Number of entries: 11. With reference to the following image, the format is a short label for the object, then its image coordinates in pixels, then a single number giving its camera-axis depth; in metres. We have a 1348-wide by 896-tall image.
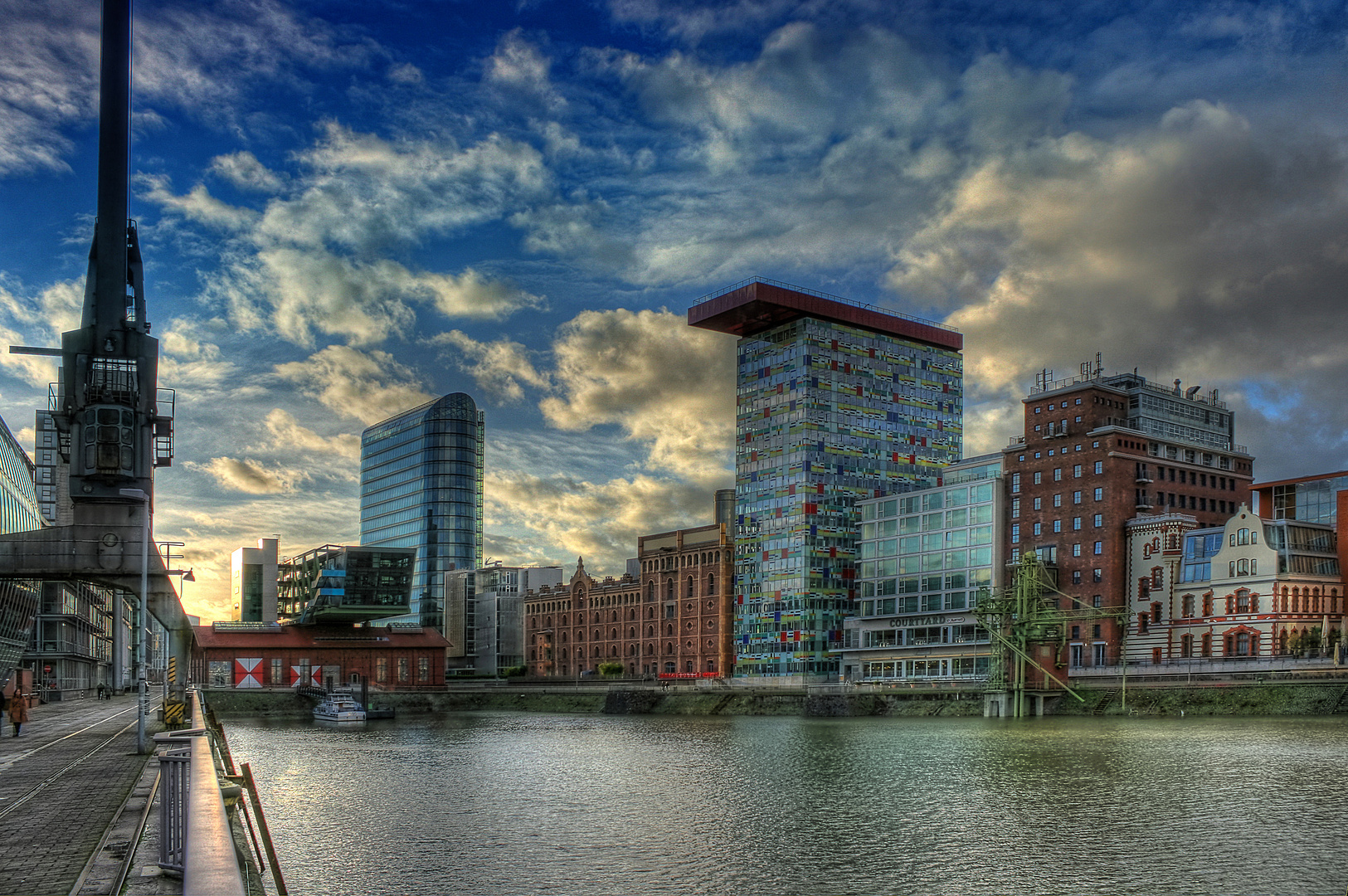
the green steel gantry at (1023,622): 113.56
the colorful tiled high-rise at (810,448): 168.25
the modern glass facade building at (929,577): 142.25
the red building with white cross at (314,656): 160.75
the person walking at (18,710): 48.50
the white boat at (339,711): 114.06
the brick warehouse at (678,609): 178.38
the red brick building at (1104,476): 126.56
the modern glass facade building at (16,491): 62.78
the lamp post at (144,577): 37.58
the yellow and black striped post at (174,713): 46.34
